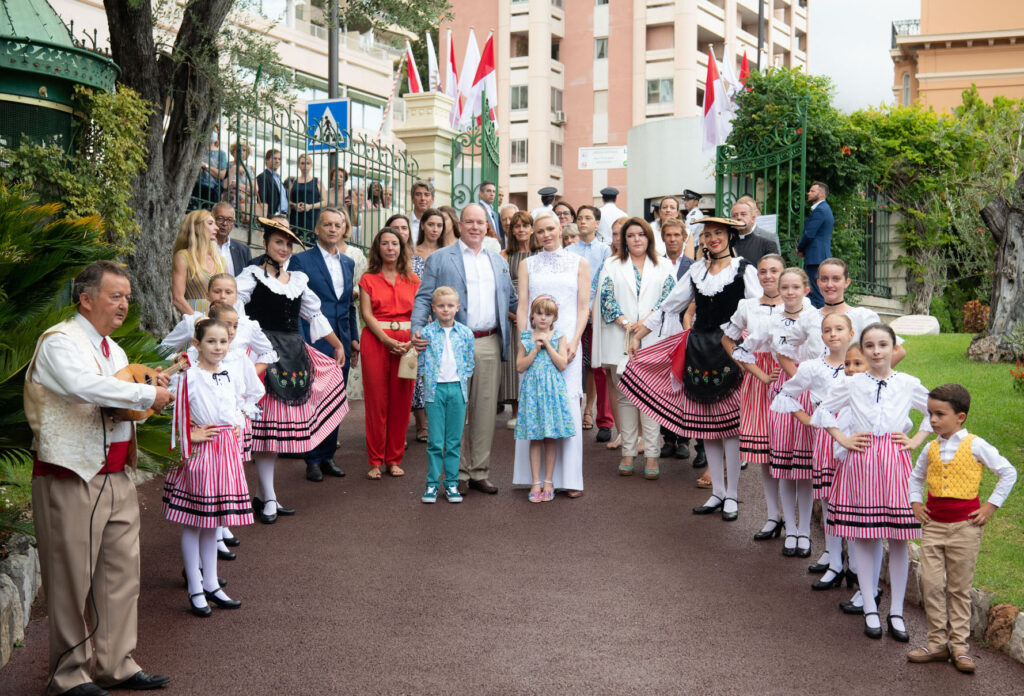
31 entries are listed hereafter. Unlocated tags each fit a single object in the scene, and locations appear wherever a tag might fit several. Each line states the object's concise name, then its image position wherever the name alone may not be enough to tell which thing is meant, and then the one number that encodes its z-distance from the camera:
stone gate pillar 18.03
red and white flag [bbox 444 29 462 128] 18.56
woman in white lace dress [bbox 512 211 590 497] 8.84
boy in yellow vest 5.34
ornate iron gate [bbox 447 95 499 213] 16.12
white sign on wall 27.59
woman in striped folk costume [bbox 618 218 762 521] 8.10
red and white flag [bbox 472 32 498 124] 18.14
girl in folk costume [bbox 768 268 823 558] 6.92
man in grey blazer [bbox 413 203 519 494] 8.80
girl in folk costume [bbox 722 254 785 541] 7.39
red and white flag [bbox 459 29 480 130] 18.42
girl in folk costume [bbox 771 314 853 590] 6.30
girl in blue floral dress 8.54
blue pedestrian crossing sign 14.19
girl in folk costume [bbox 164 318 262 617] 5.93
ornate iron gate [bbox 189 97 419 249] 12.95
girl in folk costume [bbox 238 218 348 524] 8.02
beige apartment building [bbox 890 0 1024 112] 40.44
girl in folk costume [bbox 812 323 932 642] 5.73
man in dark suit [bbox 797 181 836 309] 13.35
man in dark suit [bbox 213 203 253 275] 9.84
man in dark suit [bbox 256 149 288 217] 12.98
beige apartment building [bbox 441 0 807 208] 53.69
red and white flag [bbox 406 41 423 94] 19.88
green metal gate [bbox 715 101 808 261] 15.75
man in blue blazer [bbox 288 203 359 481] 9.38
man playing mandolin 4.70
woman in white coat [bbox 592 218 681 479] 9.79
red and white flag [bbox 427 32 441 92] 18.53
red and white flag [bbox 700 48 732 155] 18.81
